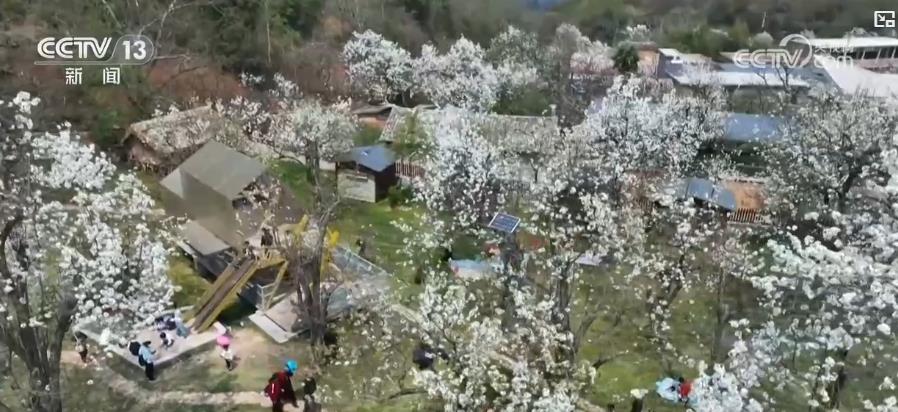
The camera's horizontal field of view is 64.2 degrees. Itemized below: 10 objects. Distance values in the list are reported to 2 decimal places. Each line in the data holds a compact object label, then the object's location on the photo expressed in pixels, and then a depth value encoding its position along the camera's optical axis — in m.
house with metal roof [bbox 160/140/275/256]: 16.94
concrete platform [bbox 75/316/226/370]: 14.00
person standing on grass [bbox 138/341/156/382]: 13.52
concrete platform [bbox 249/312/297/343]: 14.79
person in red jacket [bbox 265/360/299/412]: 12.57
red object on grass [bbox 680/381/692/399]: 12.63
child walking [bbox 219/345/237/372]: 13.98
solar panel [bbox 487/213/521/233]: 14.46
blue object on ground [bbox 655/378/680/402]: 12.99
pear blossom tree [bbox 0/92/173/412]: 10.49
